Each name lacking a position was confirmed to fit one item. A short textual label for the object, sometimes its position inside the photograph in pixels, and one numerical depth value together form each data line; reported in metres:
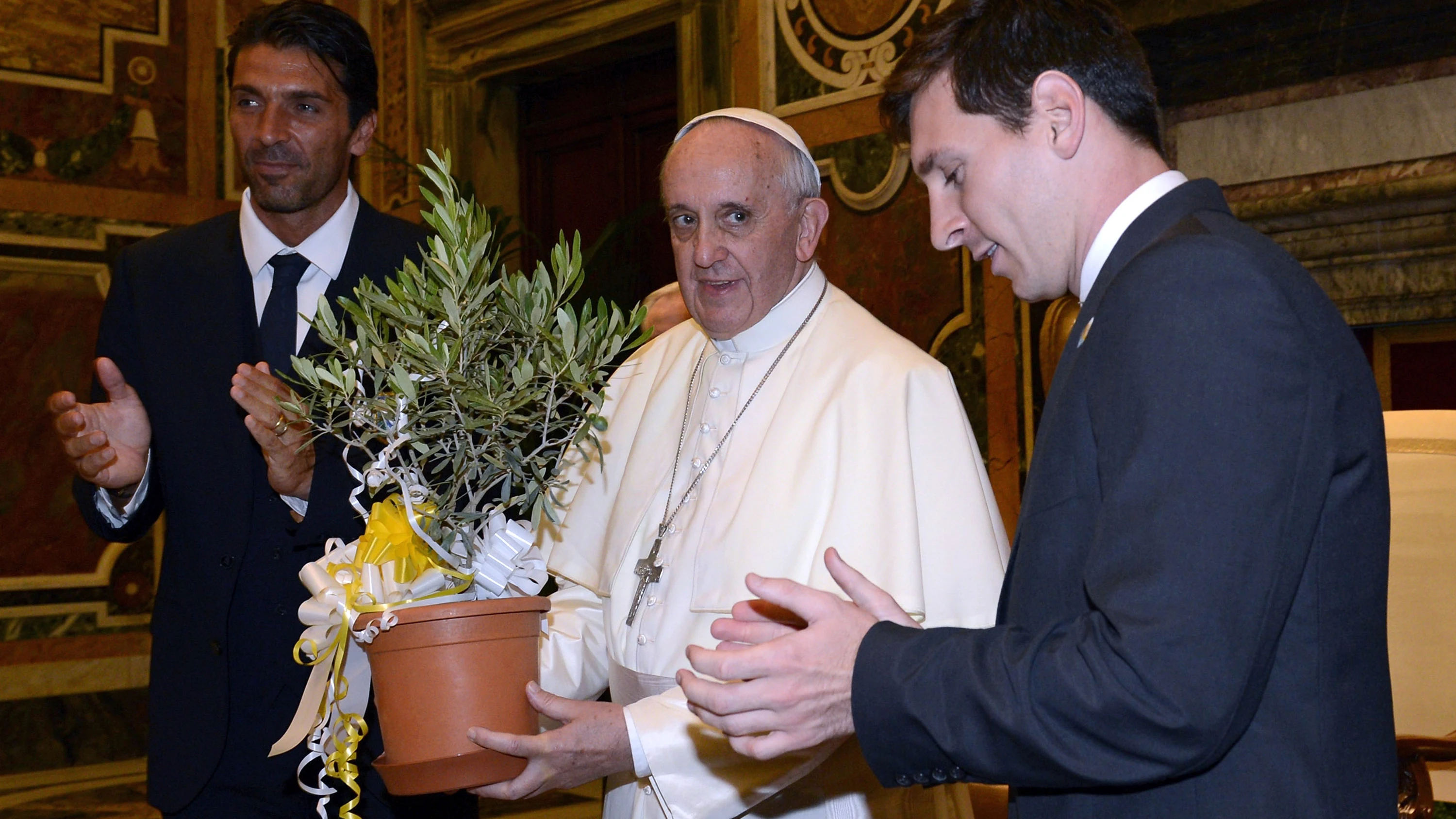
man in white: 2.02
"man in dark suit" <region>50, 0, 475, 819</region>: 2.24
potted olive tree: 1.67
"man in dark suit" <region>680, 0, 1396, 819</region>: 1.11
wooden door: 7.17
